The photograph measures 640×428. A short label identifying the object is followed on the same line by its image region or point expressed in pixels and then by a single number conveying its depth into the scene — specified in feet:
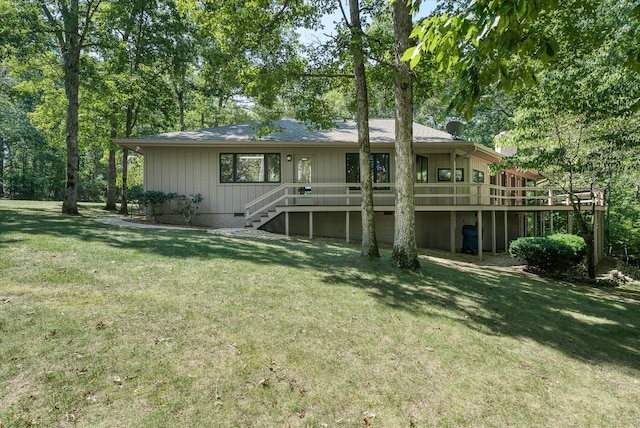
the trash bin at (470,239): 46.73
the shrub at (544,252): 35.76
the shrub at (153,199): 41.04
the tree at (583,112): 27.40
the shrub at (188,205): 42.75
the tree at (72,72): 42.19
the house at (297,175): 43.14
